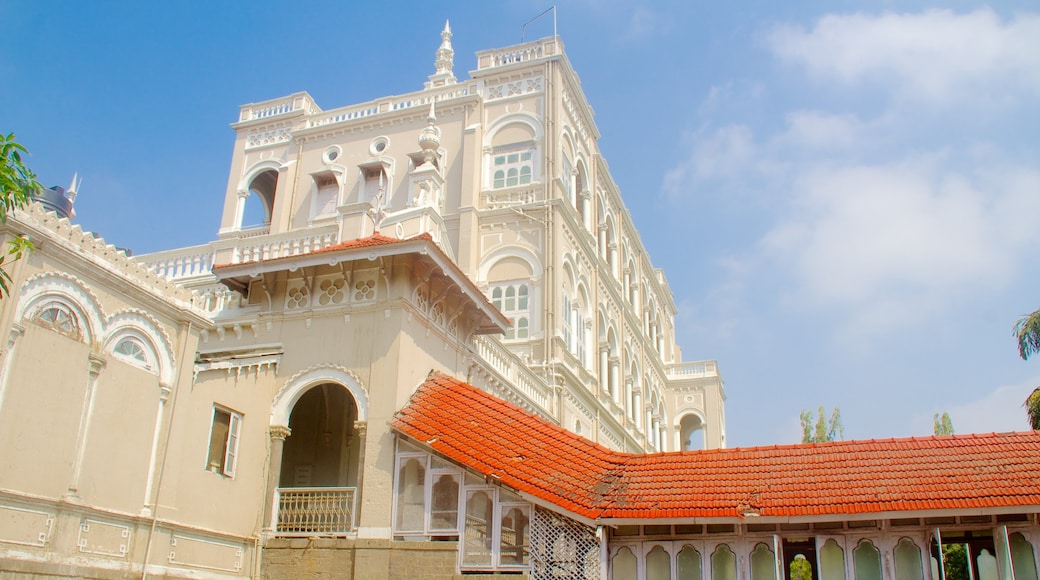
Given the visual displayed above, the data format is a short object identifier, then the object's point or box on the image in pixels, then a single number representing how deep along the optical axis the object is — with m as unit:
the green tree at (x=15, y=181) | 6.88
